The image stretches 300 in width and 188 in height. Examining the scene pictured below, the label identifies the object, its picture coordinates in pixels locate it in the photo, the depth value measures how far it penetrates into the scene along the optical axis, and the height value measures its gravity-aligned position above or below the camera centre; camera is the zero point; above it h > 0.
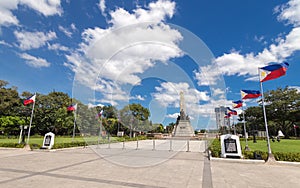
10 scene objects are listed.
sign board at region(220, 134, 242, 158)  9.09 -0.88
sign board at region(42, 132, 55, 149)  13.39 -1.11
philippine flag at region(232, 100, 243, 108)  14.92 +2.34
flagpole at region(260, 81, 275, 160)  8.26 -1.17
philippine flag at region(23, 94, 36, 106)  15.91 +2.46
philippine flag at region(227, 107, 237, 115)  19.36 +2.04
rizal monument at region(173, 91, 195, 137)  35.84 +0.66
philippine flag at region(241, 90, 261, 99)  11.91 +2.52
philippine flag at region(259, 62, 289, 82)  8.72 +3.15
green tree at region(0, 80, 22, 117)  35.28 +5.31
